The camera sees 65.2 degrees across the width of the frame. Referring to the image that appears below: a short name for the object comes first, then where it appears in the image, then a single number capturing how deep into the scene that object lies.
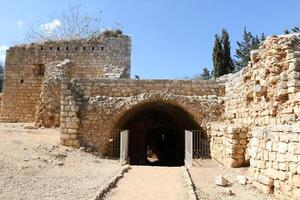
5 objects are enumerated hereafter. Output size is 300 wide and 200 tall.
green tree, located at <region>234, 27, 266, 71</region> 23.60
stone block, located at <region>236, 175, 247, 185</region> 5.78
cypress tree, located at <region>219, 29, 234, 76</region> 19.31
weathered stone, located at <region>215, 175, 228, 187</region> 5.83
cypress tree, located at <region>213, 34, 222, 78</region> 19.36
